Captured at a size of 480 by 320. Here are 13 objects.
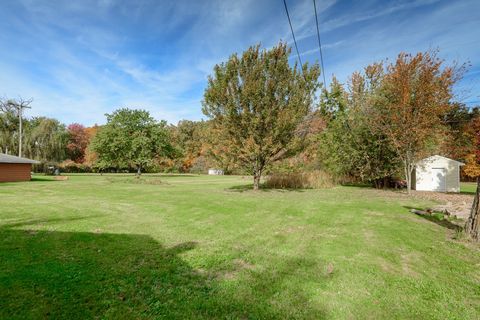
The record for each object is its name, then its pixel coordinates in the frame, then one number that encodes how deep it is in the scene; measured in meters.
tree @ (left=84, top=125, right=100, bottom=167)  42.66
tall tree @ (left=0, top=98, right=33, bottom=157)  31.79
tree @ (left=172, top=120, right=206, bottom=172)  56.07
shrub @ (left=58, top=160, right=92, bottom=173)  40.16
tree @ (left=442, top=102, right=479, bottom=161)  25.70
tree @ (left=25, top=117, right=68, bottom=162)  36.00
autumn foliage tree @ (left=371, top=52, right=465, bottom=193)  14.65
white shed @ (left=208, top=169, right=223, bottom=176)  53.04
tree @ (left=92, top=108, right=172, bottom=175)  32.34
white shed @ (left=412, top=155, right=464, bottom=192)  18.55
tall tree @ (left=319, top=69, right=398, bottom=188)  18.55
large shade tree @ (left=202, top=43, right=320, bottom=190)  14.16
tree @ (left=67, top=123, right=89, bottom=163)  48.81
